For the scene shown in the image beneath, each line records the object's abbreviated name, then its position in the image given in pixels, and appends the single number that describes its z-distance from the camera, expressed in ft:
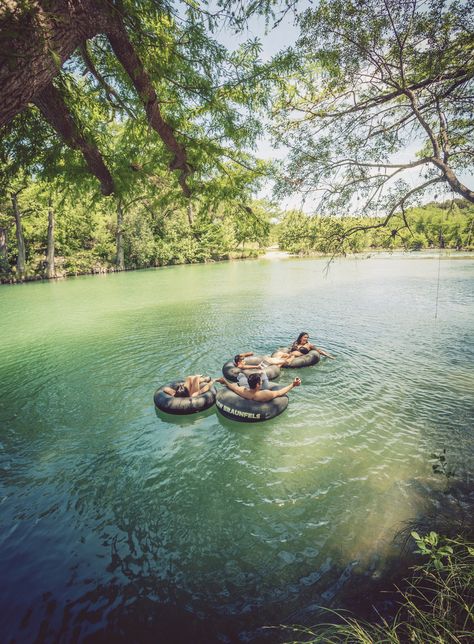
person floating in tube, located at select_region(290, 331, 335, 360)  33.81
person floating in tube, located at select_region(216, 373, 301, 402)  23.35
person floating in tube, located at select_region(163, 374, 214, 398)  24.49
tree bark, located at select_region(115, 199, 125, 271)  149.07
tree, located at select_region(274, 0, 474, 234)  16.48
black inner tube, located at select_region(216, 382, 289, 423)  22.63
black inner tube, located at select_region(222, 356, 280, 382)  28.81
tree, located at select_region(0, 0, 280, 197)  7.97
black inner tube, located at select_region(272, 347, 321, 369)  32.12
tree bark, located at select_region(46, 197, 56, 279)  122.62
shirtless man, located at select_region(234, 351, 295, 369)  29.43
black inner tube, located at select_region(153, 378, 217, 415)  23.31
